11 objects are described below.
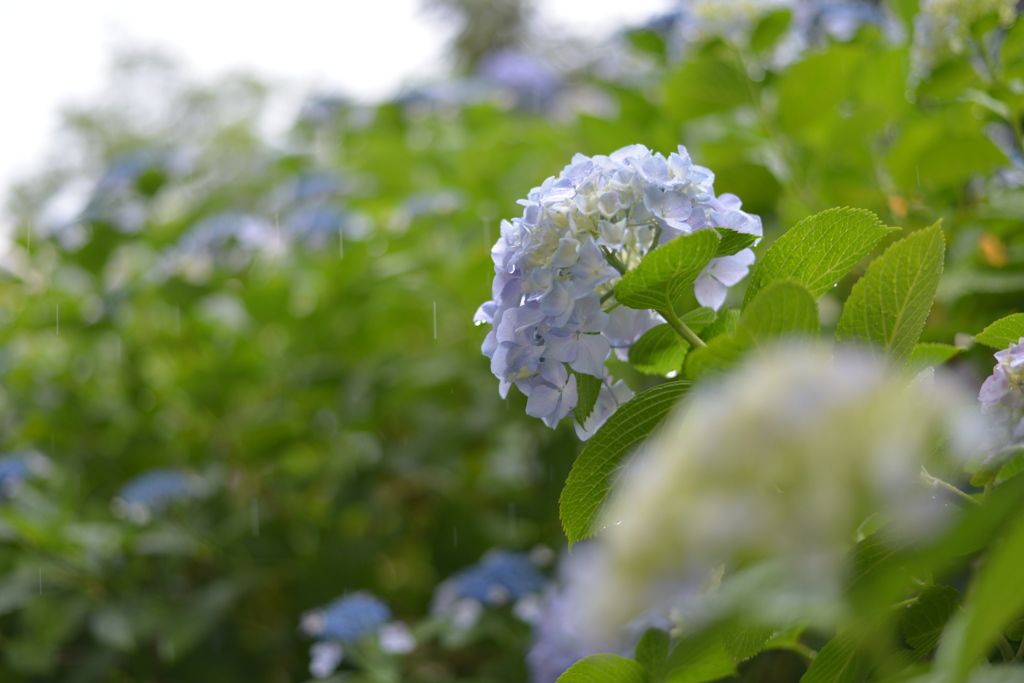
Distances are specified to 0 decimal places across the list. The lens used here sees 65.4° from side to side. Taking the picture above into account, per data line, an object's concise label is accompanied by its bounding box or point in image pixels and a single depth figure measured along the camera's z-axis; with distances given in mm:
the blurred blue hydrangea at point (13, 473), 1611
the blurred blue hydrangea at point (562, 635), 843
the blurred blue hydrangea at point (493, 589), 1251
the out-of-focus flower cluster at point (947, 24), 938
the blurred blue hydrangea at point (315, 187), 2135
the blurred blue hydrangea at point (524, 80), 3178
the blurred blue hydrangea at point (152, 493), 1611
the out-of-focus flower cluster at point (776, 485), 290
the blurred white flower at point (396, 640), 1239
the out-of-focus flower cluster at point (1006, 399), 519
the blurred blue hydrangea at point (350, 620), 1218
